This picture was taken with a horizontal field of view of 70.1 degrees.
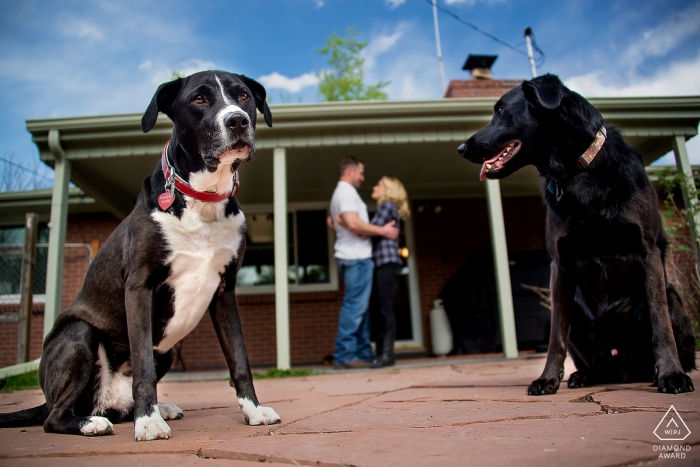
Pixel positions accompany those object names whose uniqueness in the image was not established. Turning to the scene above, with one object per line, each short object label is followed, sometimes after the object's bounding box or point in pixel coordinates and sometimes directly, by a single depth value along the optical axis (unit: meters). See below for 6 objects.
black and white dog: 1.82
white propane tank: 7.21
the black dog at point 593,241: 2.10
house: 5.35
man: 5.00
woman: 5.04
